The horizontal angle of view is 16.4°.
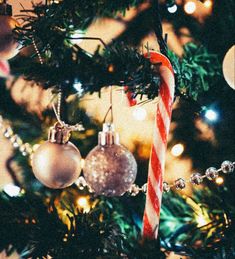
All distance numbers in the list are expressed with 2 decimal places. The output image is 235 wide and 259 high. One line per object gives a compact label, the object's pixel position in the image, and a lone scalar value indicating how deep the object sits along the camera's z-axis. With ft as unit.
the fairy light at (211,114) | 2.49
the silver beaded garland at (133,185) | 2.32
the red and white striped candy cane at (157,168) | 2.18
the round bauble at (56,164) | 2.16
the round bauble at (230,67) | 2.05
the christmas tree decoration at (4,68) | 2.61
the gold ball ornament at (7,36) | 2.19
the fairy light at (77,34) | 2.21
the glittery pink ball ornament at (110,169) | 2.04
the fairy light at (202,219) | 2.41
